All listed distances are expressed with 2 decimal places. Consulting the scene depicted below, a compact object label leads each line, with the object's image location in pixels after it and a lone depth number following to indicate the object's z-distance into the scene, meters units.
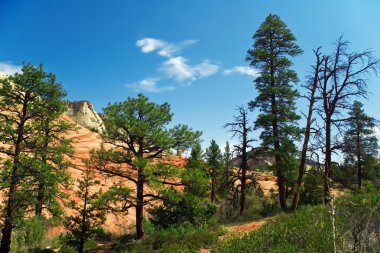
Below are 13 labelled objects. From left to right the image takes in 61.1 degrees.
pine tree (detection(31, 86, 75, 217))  15.49
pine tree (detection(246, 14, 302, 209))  24.64
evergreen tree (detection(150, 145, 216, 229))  18.09
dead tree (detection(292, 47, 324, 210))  17.30
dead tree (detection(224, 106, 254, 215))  25.80
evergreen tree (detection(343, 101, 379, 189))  15.06
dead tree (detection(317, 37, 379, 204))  15.81
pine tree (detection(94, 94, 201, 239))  18.45
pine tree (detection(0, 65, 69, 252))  15.32
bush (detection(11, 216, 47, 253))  17.87
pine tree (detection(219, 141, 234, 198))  26.31
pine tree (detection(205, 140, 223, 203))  40.89
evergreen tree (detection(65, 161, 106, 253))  17.05
